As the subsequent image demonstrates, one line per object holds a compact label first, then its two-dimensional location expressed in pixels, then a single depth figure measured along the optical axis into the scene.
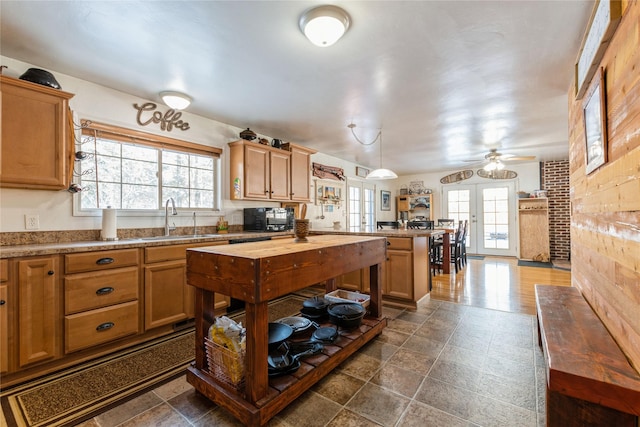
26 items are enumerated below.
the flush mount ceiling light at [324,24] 1.77
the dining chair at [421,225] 5.82
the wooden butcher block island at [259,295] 1.43
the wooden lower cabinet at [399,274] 3.33
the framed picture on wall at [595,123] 1.47
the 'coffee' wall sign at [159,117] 3.09
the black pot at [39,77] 2.19
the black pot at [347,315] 2.27
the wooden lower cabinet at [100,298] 2.11
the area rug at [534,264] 5.91
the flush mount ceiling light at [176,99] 2.88
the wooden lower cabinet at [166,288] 2.54
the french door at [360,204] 6.73
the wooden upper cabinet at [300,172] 4.48
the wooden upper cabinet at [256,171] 3.79
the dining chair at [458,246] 5.36
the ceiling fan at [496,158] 4.90
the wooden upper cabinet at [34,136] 2.09
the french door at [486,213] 7.06
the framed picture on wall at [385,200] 8.04
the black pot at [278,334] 1.88
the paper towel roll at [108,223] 2.67
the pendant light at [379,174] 4.05
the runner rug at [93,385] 1.60
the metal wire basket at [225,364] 1.57
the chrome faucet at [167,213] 3.19
